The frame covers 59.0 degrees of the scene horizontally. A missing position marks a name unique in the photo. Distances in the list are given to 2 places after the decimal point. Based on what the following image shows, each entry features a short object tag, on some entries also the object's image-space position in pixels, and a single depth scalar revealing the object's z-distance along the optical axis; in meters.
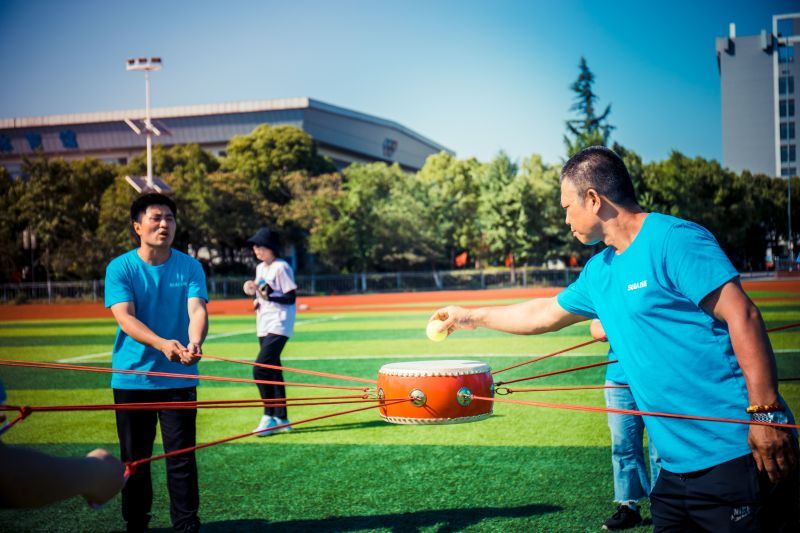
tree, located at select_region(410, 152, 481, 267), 53.88
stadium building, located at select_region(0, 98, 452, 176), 70.81
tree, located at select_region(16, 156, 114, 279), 45.84
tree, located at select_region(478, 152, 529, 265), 51.41
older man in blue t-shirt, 2.66
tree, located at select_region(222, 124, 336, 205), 54.84
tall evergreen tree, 58.19
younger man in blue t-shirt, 4.71
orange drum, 3.26
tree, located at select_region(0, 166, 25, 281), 47.44
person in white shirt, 8.68
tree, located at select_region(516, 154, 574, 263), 51.25
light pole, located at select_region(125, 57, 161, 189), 36.50
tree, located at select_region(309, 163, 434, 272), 49.38
